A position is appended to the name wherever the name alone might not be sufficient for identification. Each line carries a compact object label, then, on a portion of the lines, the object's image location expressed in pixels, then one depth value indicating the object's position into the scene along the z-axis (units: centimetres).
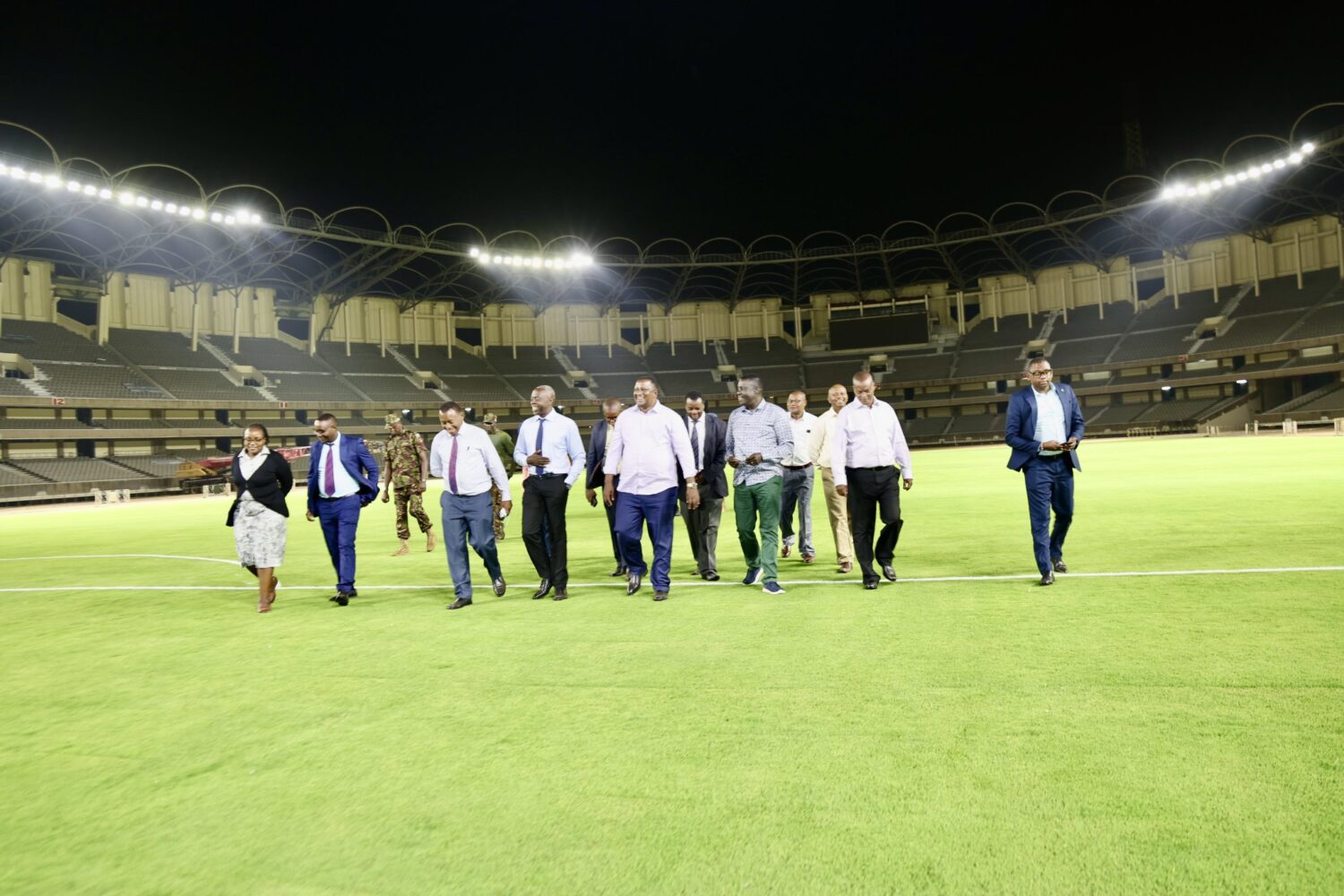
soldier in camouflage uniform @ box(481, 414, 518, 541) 1282
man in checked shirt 777
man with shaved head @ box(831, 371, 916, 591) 748
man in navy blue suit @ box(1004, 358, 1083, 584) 713
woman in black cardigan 775
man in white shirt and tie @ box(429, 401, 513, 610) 762
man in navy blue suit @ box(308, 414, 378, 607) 804
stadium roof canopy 4119
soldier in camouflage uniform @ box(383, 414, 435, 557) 1223
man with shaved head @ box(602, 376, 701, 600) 766
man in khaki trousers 874
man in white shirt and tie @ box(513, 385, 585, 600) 771
